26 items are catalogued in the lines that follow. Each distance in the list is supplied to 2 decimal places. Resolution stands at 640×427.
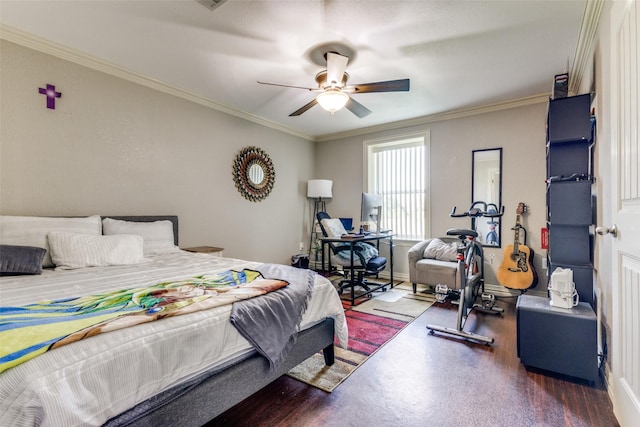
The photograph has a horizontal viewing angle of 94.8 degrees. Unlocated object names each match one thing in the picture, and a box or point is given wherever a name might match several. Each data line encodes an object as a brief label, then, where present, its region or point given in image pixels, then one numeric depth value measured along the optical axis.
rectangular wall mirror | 3.90
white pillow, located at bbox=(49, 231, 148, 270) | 2.20
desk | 3.46
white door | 1.23
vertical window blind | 4.60
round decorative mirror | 4.19
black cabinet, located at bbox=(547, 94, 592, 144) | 2.29
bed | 0.82
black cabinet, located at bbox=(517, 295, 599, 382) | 1.87
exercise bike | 2.61
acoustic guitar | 3.42
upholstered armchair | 3.57
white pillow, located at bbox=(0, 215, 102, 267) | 2.13
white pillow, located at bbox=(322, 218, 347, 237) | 3.82
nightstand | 3.30
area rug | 1.99
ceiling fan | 2.49
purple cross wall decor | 2.54
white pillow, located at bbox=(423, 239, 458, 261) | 3.82
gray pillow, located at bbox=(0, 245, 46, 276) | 1.93
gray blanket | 1.41
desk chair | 3.72
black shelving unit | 1.91
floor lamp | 5.10
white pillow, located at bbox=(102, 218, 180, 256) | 2.71
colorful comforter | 0.93
